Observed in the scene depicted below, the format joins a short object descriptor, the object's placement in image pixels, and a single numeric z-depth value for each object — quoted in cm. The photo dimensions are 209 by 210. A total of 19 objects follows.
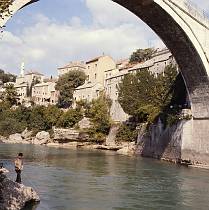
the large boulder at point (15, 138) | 5304
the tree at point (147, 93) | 3250
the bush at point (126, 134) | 3766
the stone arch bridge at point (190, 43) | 2236
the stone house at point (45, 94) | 7425
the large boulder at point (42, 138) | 4928
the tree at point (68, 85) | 6562
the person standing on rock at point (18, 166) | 1244
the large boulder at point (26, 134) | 5481
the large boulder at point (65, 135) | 4481
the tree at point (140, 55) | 6406
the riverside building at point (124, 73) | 4325
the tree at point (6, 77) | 9556
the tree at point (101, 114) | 4372
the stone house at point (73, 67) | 7624
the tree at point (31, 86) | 8358
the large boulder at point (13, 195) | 973
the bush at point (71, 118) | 5078
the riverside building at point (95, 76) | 5888
